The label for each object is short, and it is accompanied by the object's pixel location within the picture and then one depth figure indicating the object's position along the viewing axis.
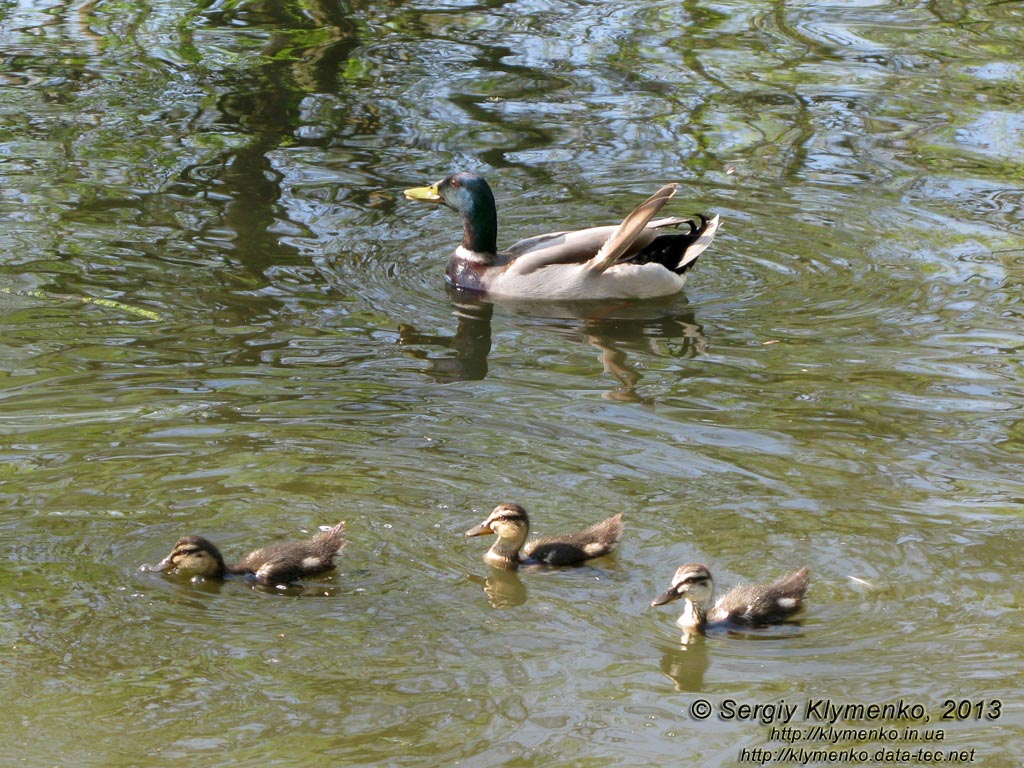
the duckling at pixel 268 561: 12.75
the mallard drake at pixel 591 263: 21.17
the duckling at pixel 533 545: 13.20
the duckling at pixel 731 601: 12.23
